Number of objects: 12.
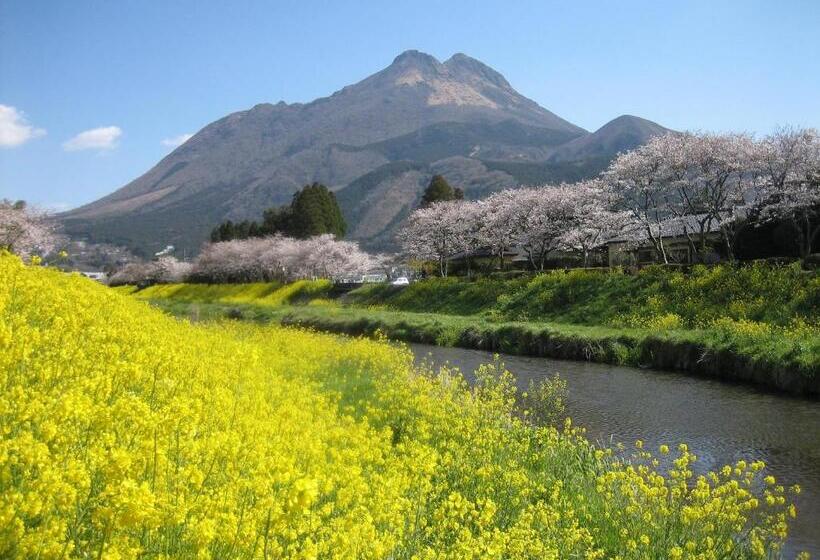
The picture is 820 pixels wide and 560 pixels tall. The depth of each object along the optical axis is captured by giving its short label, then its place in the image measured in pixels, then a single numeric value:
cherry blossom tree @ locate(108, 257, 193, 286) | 97.19
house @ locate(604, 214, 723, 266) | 42.16
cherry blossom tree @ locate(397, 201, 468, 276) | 57.28
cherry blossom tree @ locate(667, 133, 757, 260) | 31.38
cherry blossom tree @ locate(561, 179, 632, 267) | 43.72
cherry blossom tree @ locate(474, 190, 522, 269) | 50.47
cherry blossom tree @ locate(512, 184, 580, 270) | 45.75
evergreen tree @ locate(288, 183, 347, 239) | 75.75
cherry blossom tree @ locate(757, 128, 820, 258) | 30.11
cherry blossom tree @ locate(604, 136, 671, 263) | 35.44
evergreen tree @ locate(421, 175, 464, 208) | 68.25
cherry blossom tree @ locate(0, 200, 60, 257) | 39.16
